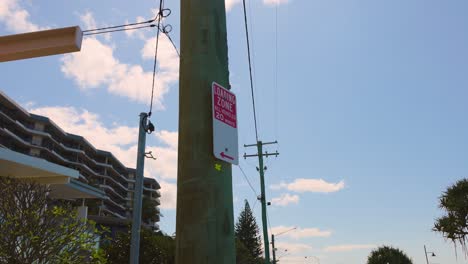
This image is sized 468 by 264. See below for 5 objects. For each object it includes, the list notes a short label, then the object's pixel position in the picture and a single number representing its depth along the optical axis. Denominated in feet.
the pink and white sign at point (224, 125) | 6.72
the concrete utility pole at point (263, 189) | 88.17
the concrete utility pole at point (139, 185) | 38.52
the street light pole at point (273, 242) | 135.83
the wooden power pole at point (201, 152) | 6.05
